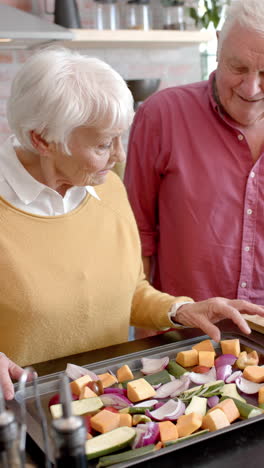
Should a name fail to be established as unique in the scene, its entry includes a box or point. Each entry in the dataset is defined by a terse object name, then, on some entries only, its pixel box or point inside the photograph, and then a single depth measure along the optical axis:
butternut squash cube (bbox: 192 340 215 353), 1.39
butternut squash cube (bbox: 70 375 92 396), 1.21
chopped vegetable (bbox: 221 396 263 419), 1.11
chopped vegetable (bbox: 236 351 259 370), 1.33
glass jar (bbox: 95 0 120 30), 3.68
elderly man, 1.90
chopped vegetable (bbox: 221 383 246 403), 1.20
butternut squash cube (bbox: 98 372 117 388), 1.27
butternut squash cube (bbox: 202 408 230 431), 1.07
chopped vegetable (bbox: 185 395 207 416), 1.15
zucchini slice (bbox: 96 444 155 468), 0.98
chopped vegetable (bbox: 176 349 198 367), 1.35
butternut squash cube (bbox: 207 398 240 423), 1.11
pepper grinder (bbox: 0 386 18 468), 0.66
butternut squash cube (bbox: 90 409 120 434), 1.08
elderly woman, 1.33
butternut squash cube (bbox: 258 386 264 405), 1.19
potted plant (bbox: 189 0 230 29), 3.89
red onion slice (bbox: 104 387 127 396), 1.24
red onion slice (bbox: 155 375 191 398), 1.24
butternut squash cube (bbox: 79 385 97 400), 1.20
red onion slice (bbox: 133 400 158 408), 1.18
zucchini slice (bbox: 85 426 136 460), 1.00
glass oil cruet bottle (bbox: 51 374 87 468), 0.63
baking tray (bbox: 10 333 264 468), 1.00
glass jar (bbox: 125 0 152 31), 3.73
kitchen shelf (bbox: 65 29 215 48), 3.53
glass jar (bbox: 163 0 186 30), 3.89
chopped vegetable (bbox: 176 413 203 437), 1.07
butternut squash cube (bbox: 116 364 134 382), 1.30
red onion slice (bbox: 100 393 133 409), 1.19
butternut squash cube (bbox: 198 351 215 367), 1.35
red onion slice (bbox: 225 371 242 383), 1.27
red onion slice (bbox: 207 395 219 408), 1.19
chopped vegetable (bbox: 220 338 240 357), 1.38
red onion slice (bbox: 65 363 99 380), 1.28
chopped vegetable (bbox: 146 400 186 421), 1.13
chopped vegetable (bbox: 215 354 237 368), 1.34
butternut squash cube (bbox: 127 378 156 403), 1.21
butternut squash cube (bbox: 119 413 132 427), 1.11
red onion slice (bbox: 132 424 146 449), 1.04
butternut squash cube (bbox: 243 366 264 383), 1.27
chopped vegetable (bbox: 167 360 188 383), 1.31
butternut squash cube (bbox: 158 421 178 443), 1.04
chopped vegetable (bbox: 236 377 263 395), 1.24
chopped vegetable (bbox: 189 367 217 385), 1.29
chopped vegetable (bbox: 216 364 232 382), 1.29
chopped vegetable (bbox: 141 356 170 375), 1.33
